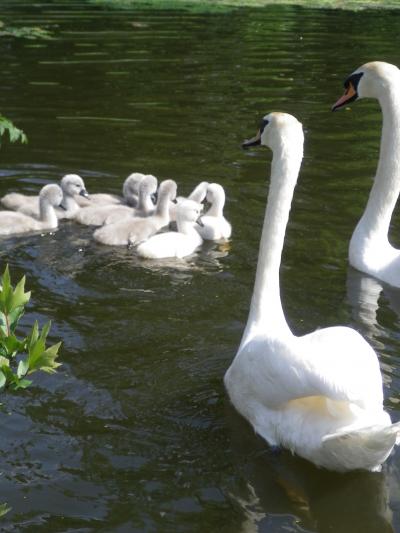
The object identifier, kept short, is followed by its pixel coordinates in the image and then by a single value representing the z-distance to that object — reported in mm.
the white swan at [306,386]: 4562
